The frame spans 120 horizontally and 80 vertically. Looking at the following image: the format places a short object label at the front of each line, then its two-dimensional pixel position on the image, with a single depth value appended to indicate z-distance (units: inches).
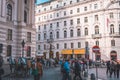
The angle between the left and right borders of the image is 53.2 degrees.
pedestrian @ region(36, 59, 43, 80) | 302.0
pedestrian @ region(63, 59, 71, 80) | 346.6
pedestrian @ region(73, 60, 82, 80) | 382.7
